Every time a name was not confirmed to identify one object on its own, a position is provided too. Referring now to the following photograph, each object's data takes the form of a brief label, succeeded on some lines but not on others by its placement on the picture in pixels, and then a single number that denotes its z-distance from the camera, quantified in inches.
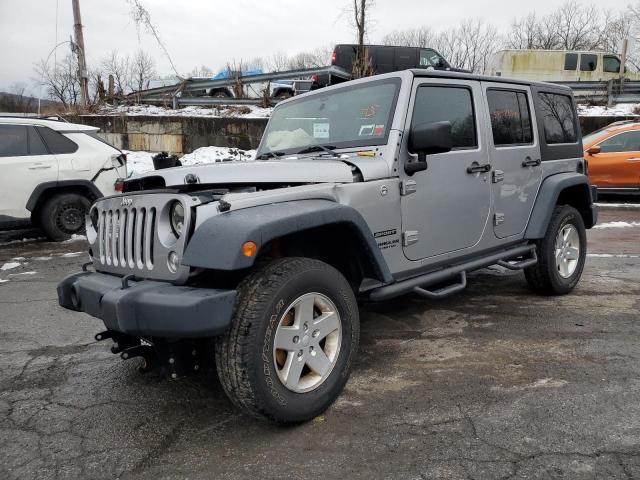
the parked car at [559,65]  850.8
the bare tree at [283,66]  1550.2
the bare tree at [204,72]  1377.5
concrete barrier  582.9
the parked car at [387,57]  590.0
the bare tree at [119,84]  725.1
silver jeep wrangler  96.3
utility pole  617.0
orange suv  428.8
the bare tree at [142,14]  518.3
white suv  297.6
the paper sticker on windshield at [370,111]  140.0
